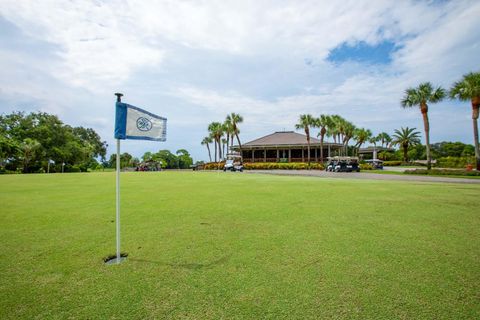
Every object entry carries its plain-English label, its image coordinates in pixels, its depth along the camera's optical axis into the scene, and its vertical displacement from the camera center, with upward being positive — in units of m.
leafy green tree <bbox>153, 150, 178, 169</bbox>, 71.56 +3.06
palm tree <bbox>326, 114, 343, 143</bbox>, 44.94 +7.17
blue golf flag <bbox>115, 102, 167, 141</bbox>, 3.52 +0.67
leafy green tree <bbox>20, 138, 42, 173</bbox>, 36.99 +3.27
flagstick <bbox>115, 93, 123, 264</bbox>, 3.41 -0.24
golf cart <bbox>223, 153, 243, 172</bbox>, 38.15 +0.63
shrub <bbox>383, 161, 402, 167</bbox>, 58.06 +0.13
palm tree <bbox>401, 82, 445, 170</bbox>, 27.77 +7.49
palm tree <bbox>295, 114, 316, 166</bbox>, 44.09 +7.69
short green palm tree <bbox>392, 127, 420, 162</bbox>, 65.03 +6.51
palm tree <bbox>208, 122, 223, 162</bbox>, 56.53 +8.27
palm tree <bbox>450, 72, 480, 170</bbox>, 23.50 +6.68
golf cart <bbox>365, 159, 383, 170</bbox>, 41.61 +0.00
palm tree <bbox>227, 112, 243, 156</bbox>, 50.38 +9.53
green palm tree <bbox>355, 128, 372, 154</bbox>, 59.97 +7.11
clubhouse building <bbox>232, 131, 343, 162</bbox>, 48.22 +3.60
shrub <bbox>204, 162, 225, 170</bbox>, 50.53 +0.32
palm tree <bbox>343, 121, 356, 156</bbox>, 50.38 +6.92
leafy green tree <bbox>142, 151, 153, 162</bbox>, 70.10 +3.67
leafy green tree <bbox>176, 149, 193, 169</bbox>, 75.38 +2.66
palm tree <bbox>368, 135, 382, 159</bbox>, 82.50 +8.30
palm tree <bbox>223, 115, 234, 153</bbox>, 50.72 +8.33
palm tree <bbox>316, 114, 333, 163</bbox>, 43.69 +7.44
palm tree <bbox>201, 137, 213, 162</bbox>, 73.50 +7.85
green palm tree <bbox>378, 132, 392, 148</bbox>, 83.94 +9.10
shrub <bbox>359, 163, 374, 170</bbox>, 38.84 -0.42
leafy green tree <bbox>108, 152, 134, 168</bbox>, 69.19 +2.59
